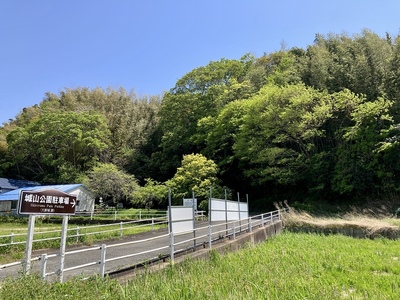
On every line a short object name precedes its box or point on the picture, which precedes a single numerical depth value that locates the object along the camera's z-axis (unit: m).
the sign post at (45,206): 4.11
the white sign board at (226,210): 9.40
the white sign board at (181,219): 7.17
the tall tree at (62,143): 35.16
